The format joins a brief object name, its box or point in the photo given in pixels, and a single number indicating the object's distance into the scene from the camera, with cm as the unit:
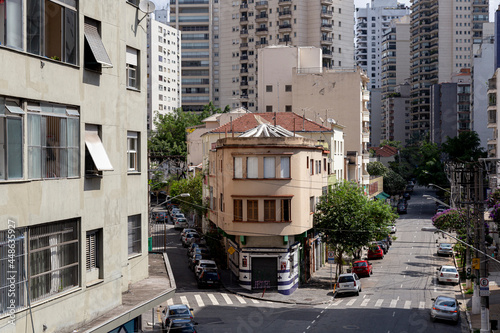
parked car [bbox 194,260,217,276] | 4676
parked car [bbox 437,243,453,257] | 6266
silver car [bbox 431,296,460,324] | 3488
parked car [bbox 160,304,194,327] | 3061
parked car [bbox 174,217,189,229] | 8125
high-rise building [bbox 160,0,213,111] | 15075
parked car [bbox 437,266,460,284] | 4803
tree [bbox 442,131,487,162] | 10481
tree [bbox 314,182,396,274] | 4741
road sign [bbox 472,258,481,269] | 3459
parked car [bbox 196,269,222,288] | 4488
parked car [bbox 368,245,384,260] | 6061
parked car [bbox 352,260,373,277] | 5122
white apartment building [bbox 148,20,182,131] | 14050
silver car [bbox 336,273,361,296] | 4372
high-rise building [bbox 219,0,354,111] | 12531
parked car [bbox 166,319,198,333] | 2969
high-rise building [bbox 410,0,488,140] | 16788
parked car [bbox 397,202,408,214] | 10212
